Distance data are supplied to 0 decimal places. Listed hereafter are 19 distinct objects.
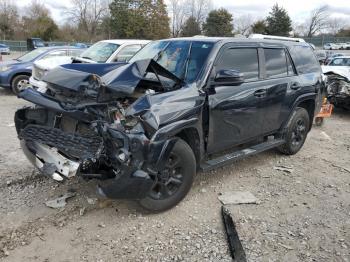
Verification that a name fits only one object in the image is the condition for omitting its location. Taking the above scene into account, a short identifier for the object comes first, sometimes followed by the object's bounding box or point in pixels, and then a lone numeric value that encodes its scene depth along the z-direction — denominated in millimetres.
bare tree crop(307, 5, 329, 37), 80062
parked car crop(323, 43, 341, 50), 46444
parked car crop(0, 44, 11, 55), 34891
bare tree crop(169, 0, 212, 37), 56403
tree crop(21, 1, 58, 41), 52250
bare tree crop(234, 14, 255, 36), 56775
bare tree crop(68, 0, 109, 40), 61156
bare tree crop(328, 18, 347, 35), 81000
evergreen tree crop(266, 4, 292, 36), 56688
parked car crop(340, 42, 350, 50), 48156
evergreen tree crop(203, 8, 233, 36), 51594
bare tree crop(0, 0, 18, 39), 54531
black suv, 3512
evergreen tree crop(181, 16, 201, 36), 54062
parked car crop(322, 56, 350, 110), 9867
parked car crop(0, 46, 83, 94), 10805
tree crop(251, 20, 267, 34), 57562
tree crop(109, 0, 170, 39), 46562
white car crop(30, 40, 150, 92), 9008
